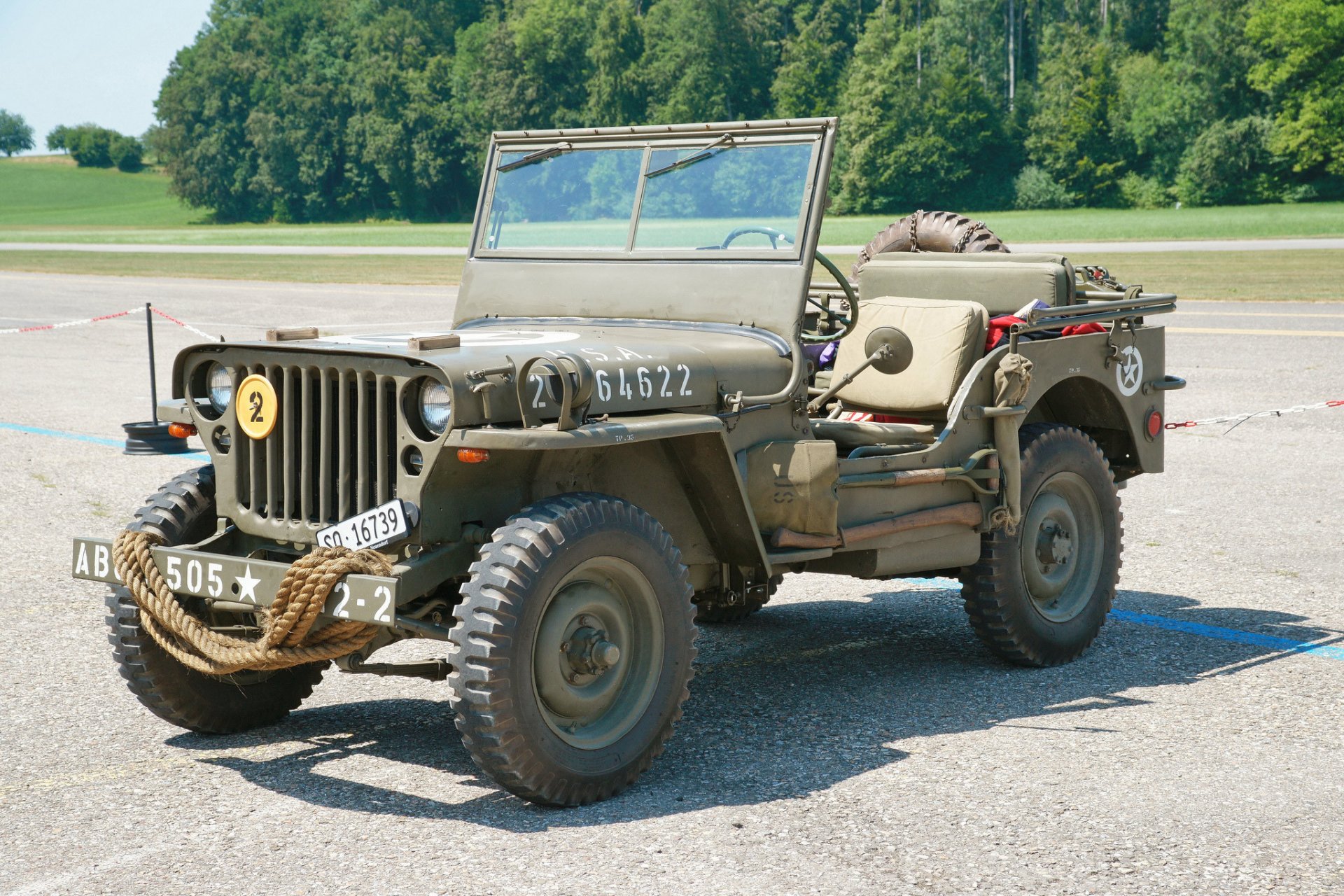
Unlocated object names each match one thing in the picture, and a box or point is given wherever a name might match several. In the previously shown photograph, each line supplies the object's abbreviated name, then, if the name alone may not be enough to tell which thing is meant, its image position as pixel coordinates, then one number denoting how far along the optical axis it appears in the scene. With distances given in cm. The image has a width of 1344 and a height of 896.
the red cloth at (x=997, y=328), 621
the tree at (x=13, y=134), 16200
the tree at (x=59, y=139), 13944
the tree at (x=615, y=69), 8250
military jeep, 429
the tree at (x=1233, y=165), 6438
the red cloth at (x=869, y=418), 625
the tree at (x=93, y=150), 12938
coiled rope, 424
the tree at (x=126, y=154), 12781
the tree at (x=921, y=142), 7175
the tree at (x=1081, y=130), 7119
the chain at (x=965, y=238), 770
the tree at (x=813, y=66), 7875
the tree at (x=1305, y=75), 6234
